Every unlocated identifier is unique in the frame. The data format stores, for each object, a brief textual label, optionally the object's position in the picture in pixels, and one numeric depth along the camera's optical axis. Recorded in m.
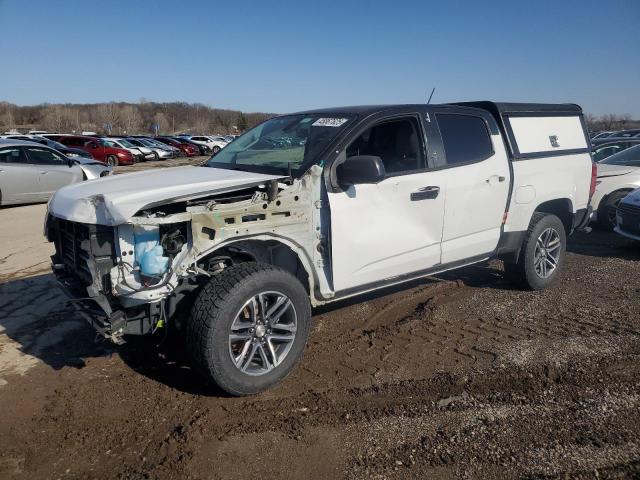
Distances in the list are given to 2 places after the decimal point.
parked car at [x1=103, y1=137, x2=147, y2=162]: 31.08
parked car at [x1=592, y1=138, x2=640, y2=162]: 10.94
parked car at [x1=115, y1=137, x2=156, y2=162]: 32.34
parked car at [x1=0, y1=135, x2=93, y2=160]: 19.86
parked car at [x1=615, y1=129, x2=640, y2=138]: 23.21
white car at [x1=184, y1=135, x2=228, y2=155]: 44.11
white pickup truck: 3.31
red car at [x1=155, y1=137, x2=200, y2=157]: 38.99
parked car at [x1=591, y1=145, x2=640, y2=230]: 9.04
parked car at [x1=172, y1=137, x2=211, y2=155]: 41.28
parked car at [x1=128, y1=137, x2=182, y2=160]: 33.78
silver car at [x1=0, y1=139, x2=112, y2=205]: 11.69
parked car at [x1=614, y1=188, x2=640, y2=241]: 7.45
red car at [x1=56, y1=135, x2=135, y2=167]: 27.98
